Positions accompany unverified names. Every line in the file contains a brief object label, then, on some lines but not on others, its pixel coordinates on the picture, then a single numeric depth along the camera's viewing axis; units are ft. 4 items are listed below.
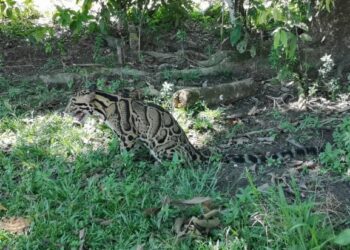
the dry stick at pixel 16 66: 28.25
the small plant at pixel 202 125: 20.30
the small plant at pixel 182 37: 26.90
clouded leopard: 17.46
